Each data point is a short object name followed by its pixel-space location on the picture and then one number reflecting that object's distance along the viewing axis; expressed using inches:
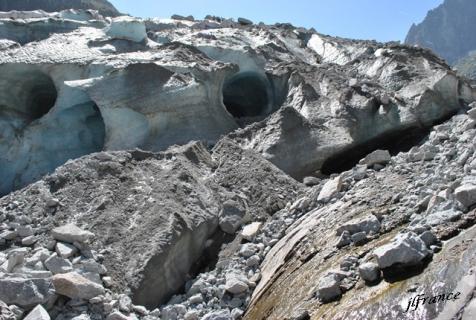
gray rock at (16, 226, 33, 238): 323.3
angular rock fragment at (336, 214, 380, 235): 255.6
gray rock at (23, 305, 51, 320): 229.0
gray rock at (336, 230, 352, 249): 259.4
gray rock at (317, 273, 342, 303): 212.5
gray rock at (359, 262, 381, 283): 202.7
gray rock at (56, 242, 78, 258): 296.4
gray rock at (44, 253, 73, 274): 280.5
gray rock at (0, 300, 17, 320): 228.1
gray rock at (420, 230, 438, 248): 203.5
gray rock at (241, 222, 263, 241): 356.2
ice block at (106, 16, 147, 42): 763.1
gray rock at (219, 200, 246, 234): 373.4
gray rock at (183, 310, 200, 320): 275.6
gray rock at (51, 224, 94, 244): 305.4
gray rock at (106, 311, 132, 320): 256.2
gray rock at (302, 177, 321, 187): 454.6
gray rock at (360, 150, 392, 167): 396.2
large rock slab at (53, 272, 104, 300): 256.4
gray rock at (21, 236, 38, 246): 315.6
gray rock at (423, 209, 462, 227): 214.8
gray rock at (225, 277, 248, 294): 289.9
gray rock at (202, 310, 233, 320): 259.8
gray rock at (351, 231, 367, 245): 252.1
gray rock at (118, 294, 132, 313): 271.9
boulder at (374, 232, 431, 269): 193.6
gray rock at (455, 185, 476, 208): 217.0
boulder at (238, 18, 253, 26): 1010.7
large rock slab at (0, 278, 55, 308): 242.7
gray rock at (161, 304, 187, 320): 282.7
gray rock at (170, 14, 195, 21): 1068.5
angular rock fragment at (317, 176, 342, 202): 356.5
